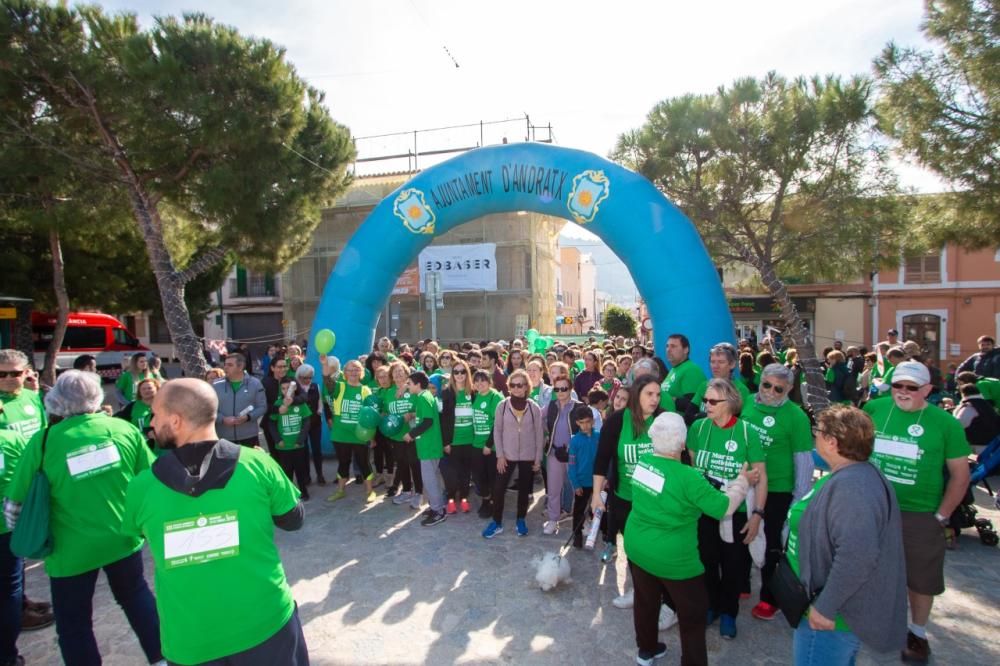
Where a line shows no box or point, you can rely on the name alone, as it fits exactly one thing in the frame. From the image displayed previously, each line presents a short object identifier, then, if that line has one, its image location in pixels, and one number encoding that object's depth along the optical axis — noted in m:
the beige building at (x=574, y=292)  38.25
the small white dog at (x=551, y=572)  4.00
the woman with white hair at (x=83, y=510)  2.79
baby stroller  4.70
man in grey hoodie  5.76
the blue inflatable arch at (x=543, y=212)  6.82
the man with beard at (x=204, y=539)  1.98
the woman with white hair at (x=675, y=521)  2.69
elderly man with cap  3.04
